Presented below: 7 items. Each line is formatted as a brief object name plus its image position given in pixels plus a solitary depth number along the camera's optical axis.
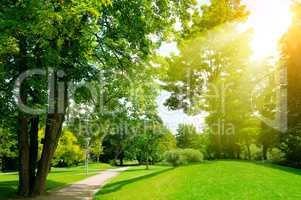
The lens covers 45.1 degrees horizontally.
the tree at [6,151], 27.08
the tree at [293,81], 31.44
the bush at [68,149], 52.14
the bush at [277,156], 34.31
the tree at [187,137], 71.13
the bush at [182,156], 33.16
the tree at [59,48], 10.44
